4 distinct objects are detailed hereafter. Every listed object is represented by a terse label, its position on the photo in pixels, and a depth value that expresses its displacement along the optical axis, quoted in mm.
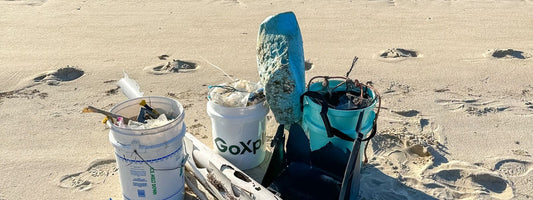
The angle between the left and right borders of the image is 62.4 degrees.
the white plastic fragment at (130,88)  3489
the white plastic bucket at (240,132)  3160
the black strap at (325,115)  2775
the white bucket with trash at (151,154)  2611
